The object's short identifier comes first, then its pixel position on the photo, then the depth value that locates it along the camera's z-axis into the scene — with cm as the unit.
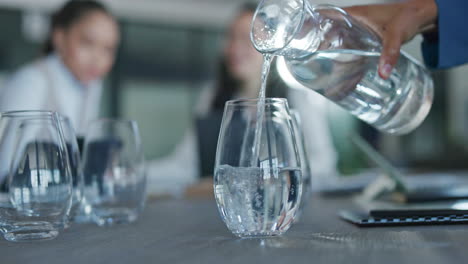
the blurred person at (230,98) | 197
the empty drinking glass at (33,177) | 56
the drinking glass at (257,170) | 55
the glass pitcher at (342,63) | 60
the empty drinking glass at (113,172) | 75
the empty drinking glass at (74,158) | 64
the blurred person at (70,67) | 206
